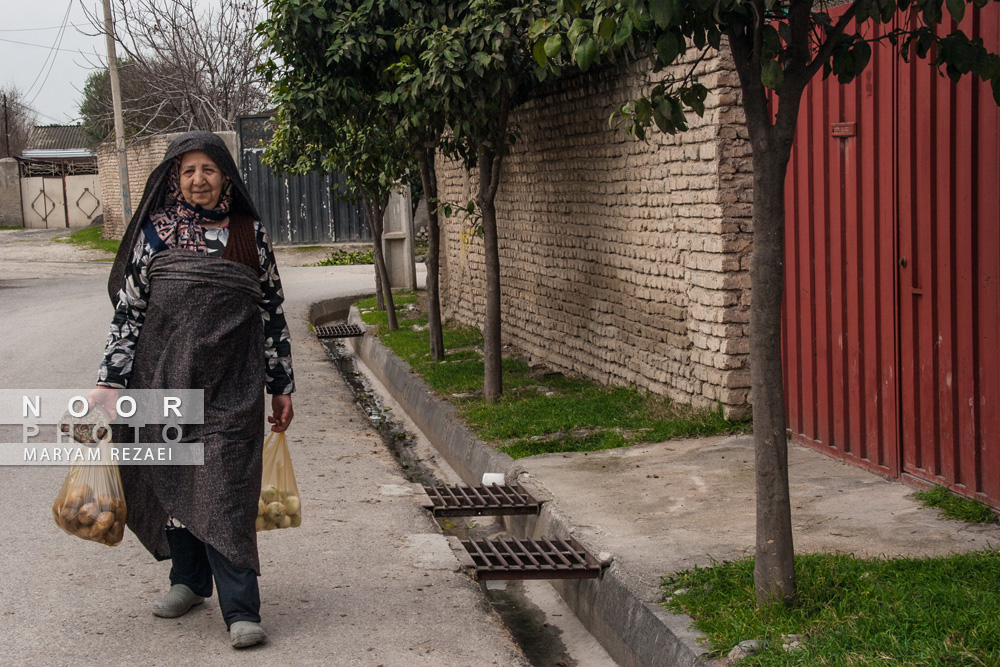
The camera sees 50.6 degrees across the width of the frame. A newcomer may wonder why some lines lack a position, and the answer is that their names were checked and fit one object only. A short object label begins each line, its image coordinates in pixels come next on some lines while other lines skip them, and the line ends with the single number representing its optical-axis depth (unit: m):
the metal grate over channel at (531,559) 4.52
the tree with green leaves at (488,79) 7.14
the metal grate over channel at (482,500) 5.62
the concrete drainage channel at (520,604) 4.44
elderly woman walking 3.82
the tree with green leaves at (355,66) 8.16
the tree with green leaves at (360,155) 9.95
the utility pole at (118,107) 24.48
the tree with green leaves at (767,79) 3.24
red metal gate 4.61
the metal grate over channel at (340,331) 13.79
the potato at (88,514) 3.78
